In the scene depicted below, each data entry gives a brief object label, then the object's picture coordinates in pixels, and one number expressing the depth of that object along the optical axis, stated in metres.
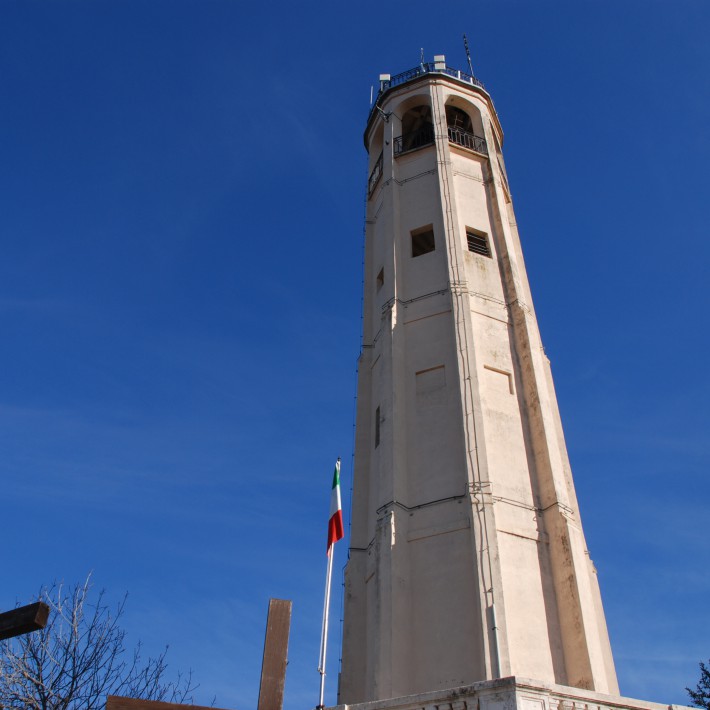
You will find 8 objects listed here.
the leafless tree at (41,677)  22.72
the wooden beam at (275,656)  11.84
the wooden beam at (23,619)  11.84
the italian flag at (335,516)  20.05
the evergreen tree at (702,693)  30.13
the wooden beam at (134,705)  11.73
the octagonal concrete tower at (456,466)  20.38
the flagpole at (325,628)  16.72
